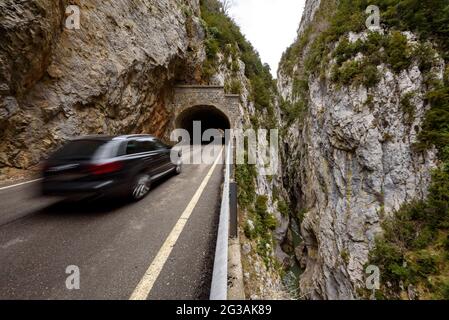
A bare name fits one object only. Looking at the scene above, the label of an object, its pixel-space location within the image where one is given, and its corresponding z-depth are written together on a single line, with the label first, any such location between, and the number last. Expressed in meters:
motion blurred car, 3.35
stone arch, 16.39
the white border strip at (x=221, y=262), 1.55
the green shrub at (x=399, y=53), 10.97
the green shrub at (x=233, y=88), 19.46
